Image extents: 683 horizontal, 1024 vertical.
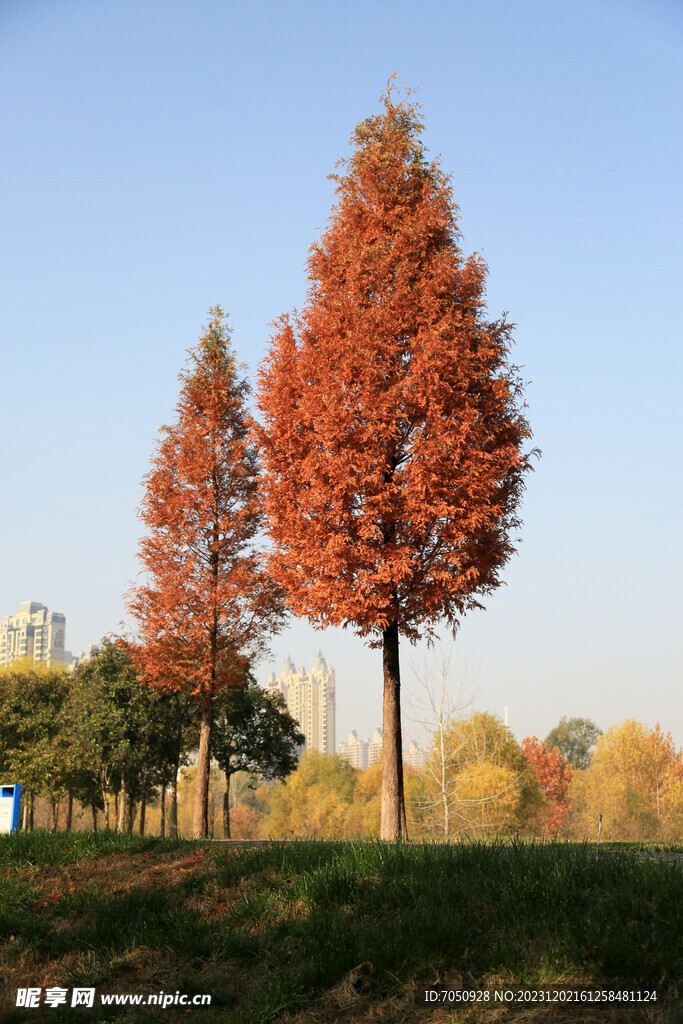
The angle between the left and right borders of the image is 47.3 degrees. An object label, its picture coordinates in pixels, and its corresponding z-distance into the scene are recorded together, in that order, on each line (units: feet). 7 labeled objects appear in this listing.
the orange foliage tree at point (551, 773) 273.95
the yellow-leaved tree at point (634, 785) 170.91
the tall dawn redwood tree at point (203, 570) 62.23
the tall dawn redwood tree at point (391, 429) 43.50
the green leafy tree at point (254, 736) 117.08
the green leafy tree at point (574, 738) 417.28
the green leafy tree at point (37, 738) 120.16
